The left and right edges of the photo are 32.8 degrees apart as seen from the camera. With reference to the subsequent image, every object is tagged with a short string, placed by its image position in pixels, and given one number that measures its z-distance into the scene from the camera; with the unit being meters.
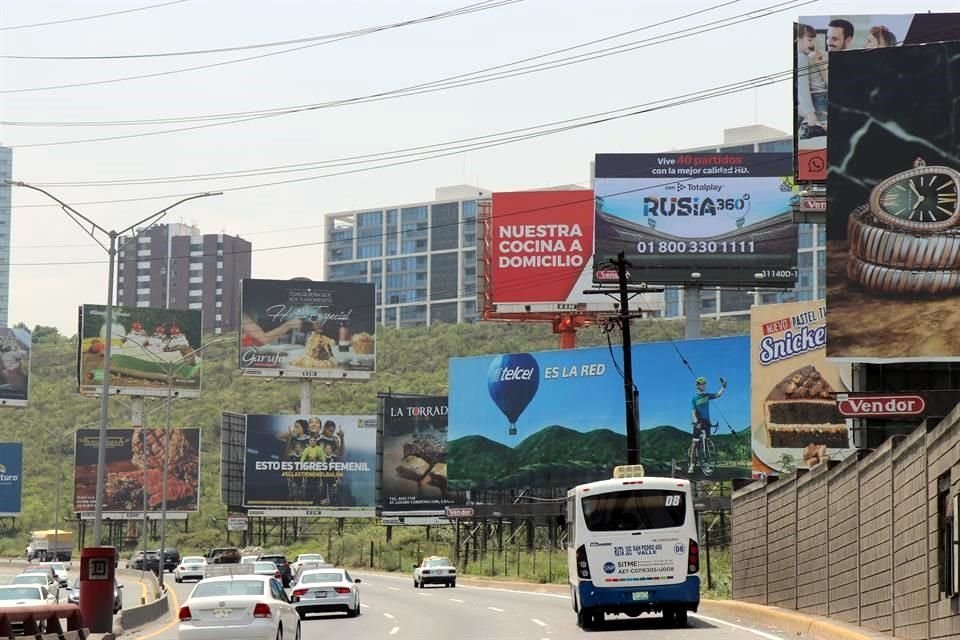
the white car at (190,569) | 83.00
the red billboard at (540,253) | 90.94
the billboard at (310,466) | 117.31
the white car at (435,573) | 68.62
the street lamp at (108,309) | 40.39
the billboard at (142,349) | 126.25
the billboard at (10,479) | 126.44
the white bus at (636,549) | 32.28
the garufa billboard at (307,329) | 125.19
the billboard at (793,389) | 68.50
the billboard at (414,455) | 109.38
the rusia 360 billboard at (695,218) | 82.50
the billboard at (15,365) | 138.38
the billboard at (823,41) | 58.38
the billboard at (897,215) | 36.97
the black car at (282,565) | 62.69
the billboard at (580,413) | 77.06
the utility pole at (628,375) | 51.36
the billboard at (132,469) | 120.19
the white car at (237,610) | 25.69
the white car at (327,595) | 42.22
